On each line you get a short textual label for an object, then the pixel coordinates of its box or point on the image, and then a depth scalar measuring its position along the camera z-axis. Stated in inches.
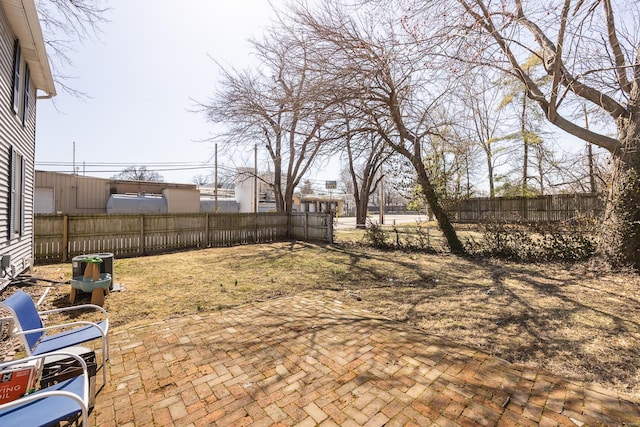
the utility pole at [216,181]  863.1
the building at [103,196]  706.8
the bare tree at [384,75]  212.5
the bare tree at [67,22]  260.1
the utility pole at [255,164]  833.4
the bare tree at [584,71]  178.5
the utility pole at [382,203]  977.6
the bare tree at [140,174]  1749.5
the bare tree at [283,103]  263.9
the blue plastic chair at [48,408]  58.7
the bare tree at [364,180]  772.1
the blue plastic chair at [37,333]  86.5
